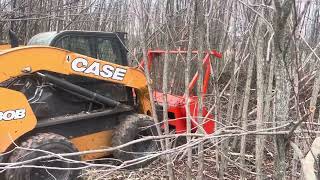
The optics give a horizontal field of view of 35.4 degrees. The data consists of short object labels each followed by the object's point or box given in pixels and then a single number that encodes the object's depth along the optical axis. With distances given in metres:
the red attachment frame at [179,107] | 5.87
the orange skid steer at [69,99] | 4.61
